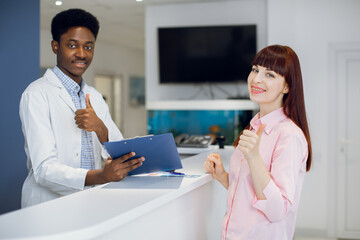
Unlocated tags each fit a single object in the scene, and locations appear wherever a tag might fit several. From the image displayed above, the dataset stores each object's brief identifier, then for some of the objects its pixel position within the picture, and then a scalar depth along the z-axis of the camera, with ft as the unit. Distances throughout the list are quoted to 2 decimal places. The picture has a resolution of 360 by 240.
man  5.88
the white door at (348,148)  15.39
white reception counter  3.60
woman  4.85
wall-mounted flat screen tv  16.49
